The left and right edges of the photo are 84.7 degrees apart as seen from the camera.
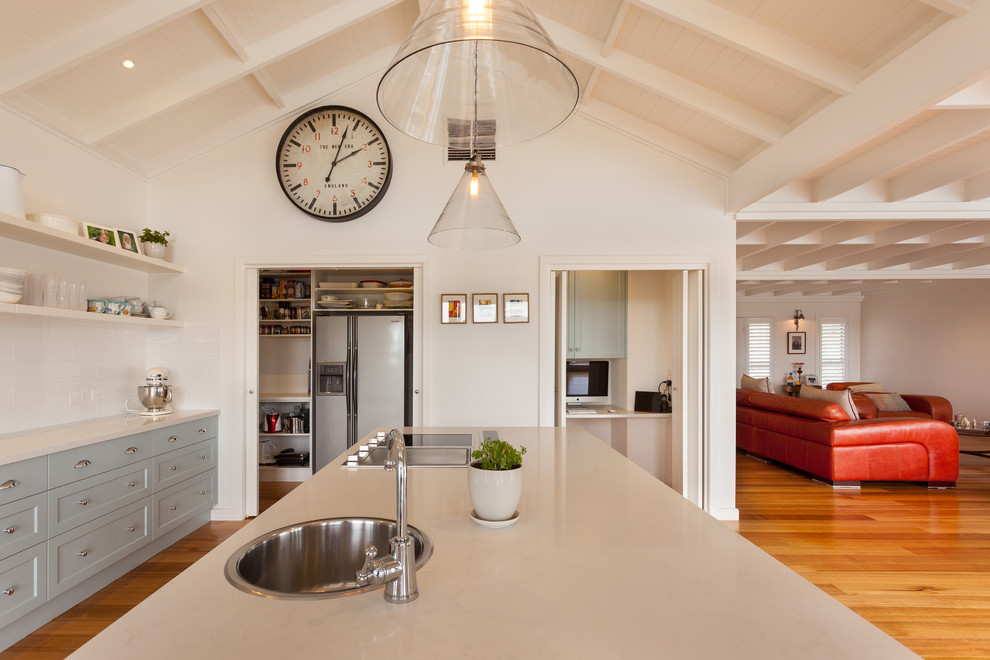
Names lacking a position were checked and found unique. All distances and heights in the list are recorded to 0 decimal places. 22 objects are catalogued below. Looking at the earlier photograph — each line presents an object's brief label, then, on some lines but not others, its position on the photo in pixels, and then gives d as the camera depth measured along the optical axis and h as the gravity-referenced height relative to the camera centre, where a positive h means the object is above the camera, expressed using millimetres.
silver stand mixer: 3594 -376
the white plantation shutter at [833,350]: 9508 -181
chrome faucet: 951 -407
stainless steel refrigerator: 5262 -401
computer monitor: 5367 -416
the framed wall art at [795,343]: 9492 -59
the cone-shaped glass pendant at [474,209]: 1967 +476
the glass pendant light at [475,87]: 1241 +618
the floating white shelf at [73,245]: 2613 +521
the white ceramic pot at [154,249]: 3752 +615
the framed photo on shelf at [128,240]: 3498 +640
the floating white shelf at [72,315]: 2541 +124
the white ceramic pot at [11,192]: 2609 +706
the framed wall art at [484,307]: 4023 +236
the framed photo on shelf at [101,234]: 3248 +633
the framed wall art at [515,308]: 4020 +229
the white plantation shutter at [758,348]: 9477 -149
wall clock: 3998 +1301
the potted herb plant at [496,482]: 1348 -356
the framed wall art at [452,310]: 4031 +214
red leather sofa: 5000 -1017
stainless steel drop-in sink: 1268 -532
